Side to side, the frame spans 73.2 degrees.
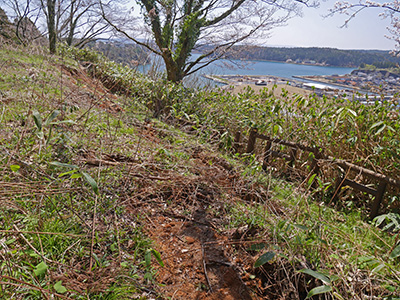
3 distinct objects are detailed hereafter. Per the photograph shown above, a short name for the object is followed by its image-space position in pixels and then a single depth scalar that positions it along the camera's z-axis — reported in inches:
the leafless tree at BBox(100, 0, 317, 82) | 299.3
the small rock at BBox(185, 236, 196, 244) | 75.9
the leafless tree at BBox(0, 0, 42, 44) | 461.4
